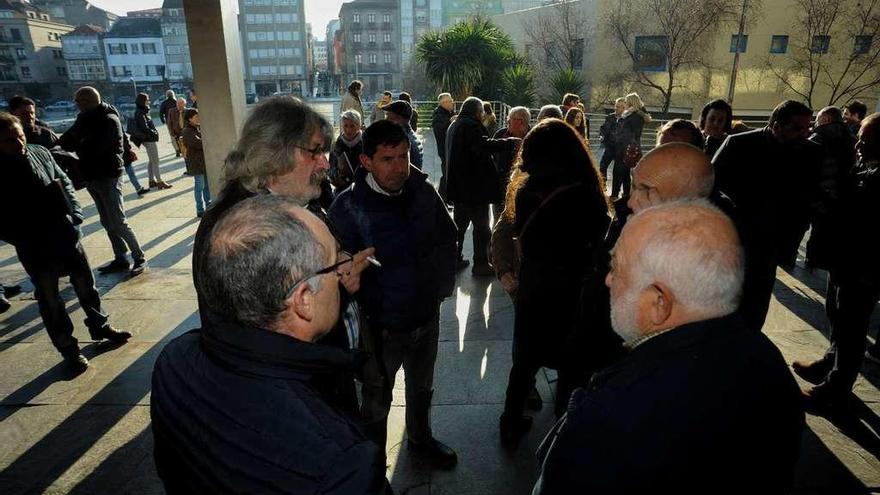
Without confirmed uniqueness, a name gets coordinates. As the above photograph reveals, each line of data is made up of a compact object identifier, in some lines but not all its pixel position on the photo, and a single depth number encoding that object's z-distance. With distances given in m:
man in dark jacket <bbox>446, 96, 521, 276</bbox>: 5.50
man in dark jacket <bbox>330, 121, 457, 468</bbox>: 2.52
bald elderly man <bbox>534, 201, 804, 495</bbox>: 1.07
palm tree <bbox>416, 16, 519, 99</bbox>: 18.86
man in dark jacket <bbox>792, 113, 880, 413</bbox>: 3.12
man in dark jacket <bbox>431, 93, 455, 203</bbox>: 8.80
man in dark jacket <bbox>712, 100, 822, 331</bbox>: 3.45
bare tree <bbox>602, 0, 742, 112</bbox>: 22.16
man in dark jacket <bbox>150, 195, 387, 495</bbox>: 0.96
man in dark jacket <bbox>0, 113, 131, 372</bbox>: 3.55
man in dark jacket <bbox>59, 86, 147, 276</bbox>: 5.43
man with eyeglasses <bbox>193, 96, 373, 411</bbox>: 2.01
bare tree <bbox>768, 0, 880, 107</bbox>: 20.34
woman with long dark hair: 2.53
